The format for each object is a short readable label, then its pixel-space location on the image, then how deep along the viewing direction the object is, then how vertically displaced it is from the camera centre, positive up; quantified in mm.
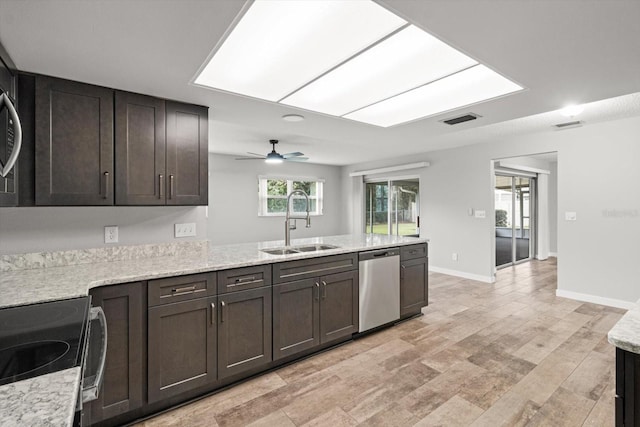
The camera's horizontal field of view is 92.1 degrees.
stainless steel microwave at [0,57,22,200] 1018 +323
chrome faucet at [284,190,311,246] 3104 -178
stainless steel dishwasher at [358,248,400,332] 3059 -778
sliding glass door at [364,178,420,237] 6738 +133
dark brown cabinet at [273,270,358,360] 2477 -865
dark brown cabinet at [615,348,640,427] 955 -557
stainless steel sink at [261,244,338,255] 2790 -359
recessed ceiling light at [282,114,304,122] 2914 +921
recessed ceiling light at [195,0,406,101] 1546 +1004
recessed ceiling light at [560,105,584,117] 3193 +1085
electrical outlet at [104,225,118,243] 2383 -164
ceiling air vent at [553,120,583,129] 3939 +1150
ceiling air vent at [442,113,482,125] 2938 +924
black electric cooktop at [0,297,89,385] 882 -439
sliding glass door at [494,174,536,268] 6570 -134
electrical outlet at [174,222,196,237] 2701 -148
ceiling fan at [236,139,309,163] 4812 +896
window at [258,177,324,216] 6941 +426
